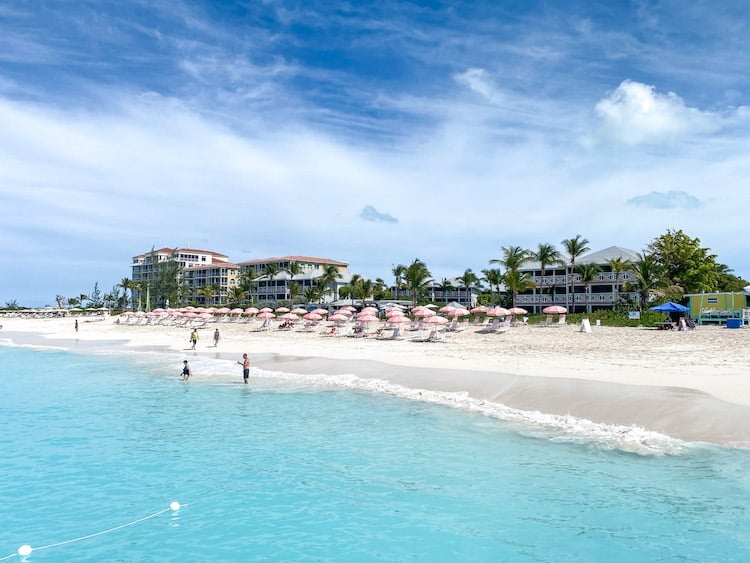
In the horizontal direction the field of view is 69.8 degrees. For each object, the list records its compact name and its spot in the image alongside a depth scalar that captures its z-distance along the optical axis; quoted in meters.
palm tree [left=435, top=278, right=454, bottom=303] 88.56
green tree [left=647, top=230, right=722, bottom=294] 51.59
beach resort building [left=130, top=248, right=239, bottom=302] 117.19
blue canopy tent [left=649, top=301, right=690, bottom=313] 37.19
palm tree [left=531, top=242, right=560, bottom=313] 62.09
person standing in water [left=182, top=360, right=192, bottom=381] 23.62
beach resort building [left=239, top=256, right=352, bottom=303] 92.75
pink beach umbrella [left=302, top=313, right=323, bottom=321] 46.09
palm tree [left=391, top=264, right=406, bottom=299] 81.18
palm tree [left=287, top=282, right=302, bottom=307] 82.62
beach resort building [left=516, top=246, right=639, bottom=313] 63.16
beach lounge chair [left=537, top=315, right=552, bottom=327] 41.94
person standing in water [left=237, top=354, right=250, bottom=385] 23.19
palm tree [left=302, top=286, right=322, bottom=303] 82.38
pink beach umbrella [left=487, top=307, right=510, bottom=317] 39.74
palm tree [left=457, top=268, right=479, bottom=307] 84.56
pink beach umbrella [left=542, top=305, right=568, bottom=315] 40.19
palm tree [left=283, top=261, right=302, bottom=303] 89.69
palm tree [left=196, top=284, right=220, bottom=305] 106.15
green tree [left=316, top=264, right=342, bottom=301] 83.44
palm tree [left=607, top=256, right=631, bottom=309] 60.16
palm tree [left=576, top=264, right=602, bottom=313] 61.31
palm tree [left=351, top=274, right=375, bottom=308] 71.81
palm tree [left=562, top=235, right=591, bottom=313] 60.28
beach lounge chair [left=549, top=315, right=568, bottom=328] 41.47
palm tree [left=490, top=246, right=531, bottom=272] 60.91
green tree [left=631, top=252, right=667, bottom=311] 50.31
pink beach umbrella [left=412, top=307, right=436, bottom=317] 42.38
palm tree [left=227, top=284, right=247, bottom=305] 89.88
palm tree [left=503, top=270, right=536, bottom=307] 56.25
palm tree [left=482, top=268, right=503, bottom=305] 72.62
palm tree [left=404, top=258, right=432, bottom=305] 71.56
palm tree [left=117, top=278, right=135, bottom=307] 117.84
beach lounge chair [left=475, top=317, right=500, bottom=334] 39.59
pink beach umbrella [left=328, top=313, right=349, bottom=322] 44.11
